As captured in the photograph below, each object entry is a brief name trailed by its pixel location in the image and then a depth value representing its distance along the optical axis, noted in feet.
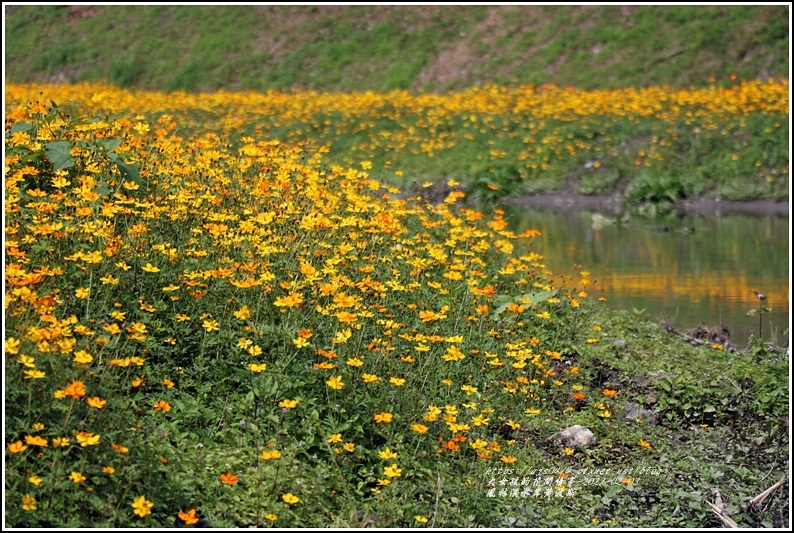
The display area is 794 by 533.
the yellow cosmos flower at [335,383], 27.48
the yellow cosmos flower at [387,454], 26.96
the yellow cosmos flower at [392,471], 25.96
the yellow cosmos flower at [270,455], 24.89
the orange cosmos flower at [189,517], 23.50
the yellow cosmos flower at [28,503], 22.62
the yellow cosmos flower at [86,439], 23.24
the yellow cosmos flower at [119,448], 23.80
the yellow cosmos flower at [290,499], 24.71
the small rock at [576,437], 33.24
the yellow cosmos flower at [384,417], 27.58
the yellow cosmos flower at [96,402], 23.75
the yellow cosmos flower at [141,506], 23.11
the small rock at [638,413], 35.83
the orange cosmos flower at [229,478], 24.06
